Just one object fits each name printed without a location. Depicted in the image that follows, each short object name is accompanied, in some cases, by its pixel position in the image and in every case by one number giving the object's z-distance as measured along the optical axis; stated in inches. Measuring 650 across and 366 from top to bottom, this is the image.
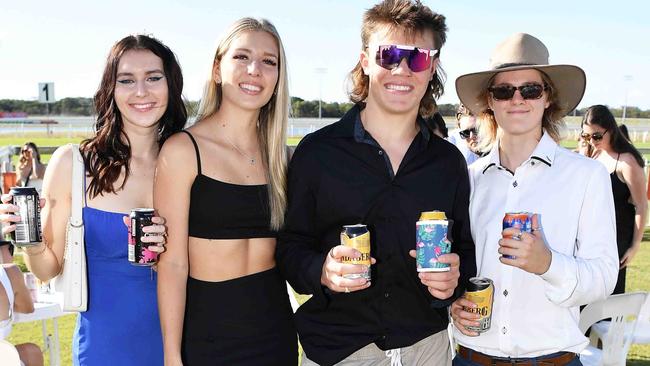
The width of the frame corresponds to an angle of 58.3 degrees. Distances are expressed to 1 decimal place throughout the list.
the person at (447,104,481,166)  208.7
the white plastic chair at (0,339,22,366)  106.4
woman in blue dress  98.8
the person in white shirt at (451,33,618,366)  85.6
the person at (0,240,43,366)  132.6
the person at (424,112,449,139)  206.8
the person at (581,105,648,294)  231.1
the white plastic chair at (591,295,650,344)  171.4
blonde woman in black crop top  92.0
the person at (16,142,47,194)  433.2
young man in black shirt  89.0
